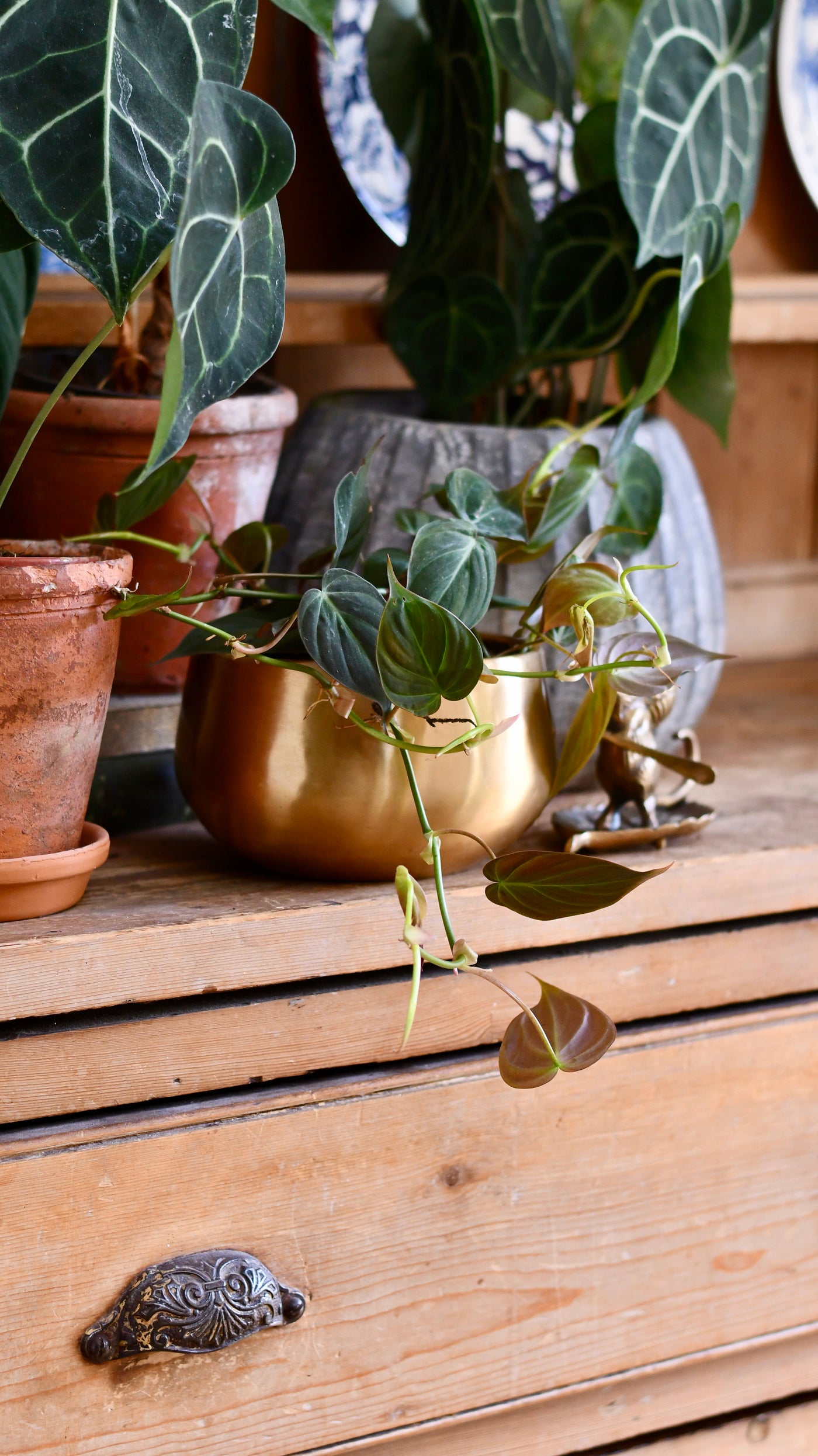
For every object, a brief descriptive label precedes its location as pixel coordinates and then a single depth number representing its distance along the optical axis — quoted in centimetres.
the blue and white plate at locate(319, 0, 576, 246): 199
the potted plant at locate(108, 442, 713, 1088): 158
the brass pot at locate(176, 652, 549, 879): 166
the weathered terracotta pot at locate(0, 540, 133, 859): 159
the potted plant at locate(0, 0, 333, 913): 151
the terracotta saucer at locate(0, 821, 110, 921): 162
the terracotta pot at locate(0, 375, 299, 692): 175
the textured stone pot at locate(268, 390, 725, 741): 183
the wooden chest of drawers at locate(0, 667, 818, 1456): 163
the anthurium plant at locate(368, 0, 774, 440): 176
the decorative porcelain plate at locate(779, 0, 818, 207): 213
